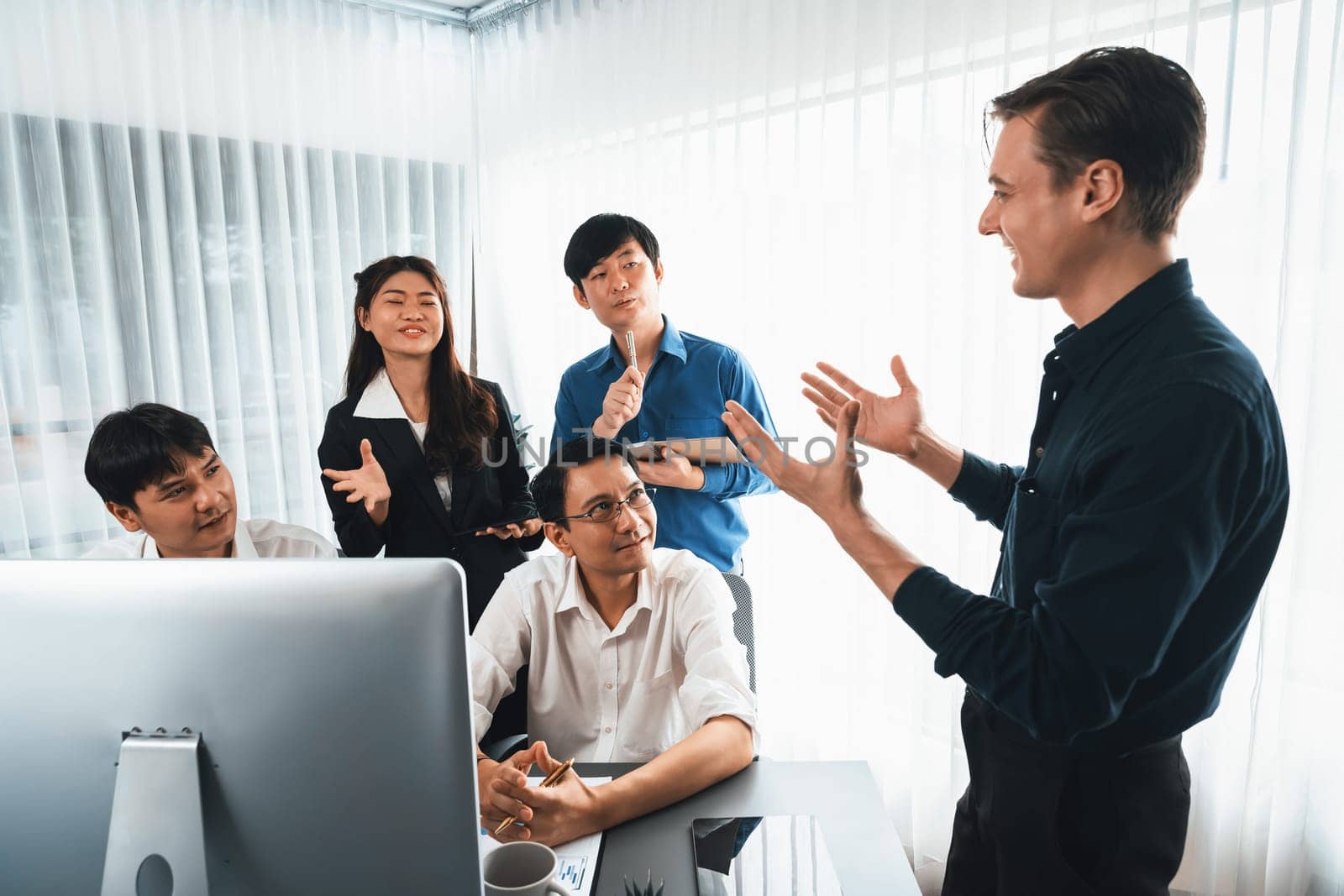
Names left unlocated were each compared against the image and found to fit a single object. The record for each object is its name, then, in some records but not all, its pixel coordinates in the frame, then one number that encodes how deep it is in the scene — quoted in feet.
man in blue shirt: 7.46
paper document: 3.39
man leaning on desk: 5.24
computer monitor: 2.39
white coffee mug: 3.12
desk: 3.45
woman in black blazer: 7.18
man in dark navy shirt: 2.98
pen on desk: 3.69
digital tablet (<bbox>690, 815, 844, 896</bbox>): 3.38
